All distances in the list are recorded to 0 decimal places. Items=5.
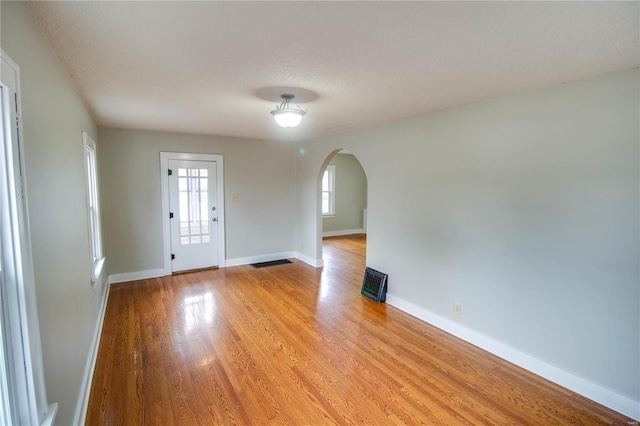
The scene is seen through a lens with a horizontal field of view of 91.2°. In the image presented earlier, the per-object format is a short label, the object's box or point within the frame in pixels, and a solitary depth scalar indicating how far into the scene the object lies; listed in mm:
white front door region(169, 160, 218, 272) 5148
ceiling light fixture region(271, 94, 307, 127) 2812
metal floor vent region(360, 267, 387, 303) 4098
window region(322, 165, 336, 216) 9086
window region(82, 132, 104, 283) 3340
